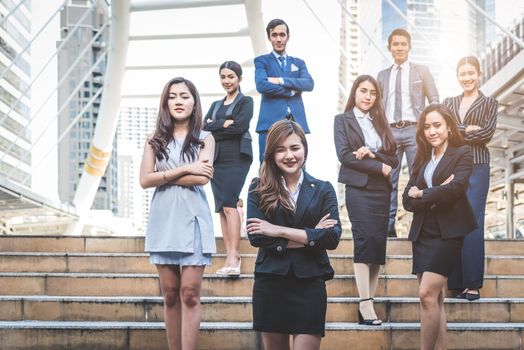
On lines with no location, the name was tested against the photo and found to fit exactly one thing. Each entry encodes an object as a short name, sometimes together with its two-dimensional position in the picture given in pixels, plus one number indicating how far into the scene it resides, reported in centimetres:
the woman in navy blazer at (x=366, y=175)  502
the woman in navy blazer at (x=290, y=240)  320
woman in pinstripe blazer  543
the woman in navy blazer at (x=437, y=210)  426
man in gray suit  613
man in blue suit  594
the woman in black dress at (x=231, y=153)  575
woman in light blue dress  403
